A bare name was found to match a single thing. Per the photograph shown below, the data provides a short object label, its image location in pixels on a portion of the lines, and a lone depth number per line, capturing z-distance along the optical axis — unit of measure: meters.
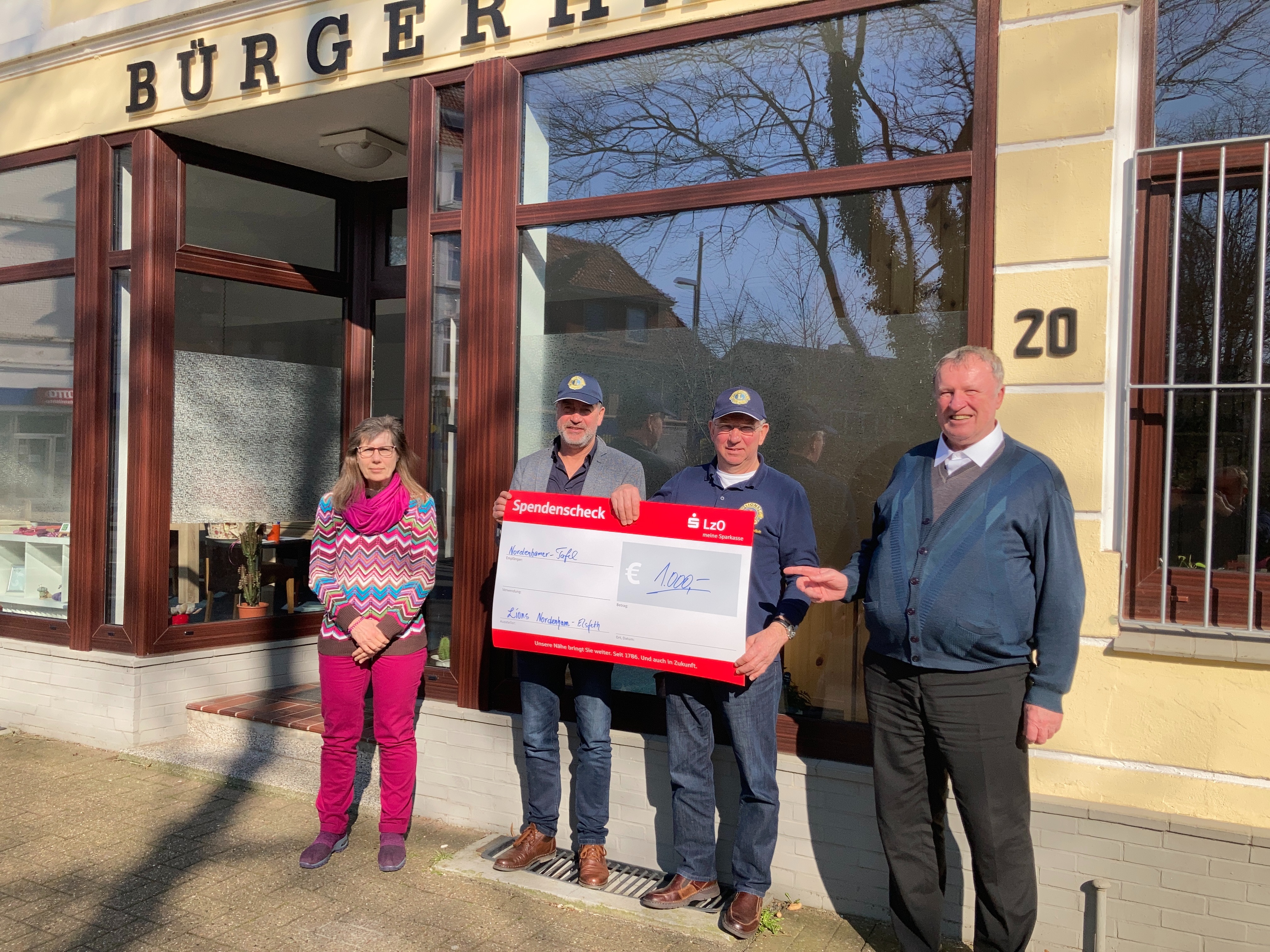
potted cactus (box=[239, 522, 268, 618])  6.55
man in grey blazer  4.12
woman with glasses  4.25
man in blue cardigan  3.11
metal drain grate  4.07
